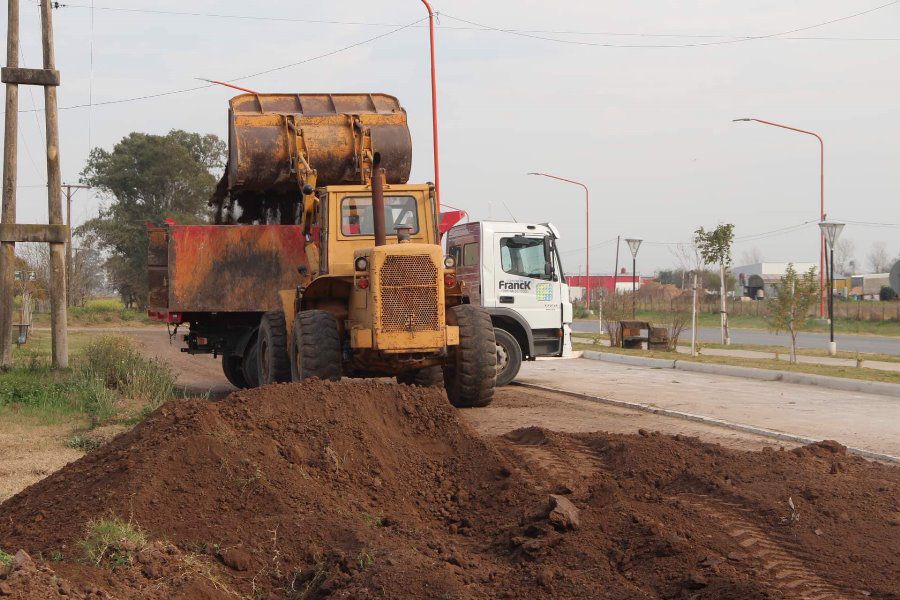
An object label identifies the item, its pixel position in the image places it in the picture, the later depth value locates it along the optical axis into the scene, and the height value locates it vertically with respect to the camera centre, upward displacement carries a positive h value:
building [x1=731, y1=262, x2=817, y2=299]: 92.25 +2.89
